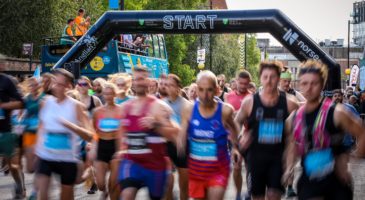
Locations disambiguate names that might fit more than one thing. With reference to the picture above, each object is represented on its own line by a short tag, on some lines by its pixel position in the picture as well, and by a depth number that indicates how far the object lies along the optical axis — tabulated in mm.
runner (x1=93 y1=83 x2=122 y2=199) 9008
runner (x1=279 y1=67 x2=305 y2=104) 10957
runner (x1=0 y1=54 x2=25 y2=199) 8414
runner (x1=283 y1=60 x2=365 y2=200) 5422
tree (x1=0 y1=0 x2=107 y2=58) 36625
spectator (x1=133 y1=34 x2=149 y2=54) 23188
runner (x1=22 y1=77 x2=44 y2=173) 9906
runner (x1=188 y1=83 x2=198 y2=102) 12094
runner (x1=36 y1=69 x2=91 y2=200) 7164
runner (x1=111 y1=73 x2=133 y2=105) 9453
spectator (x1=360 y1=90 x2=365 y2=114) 21028
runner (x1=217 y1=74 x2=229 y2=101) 15973
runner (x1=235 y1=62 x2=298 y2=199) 6785
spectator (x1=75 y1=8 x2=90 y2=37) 20328
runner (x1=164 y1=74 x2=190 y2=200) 8789
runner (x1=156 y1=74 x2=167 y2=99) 9457
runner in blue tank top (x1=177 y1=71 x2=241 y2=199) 6738
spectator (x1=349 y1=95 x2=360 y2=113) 19631
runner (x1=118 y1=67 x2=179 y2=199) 6613
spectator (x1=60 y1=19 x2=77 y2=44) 20661
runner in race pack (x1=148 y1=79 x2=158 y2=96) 11917
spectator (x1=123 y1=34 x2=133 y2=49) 22323
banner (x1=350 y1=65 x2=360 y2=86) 39156
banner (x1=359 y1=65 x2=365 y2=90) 31359
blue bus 20594
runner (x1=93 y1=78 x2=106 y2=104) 12313
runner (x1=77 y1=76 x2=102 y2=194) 11102
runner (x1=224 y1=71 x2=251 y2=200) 9312
